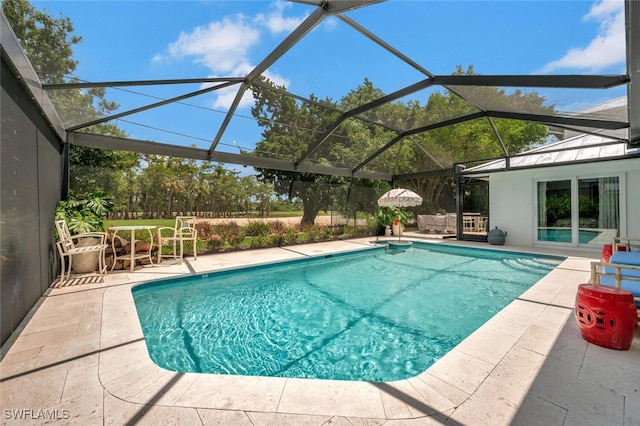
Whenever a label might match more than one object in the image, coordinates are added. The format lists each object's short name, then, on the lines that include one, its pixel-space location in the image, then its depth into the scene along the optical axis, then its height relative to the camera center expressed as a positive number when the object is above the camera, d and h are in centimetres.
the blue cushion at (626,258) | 367 -68
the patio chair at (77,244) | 448 -60
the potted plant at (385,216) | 1221 -21
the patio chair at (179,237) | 657 -66
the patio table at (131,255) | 540 -91
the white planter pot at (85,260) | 523 -95
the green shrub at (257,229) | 904 -59
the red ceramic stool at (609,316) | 246 -101
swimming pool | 283 -156
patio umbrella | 962 +48
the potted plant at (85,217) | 513 -9
